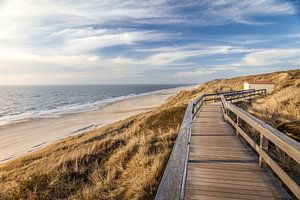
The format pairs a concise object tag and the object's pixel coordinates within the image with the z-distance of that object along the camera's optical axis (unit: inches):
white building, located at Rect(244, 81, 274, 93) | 1195.0
